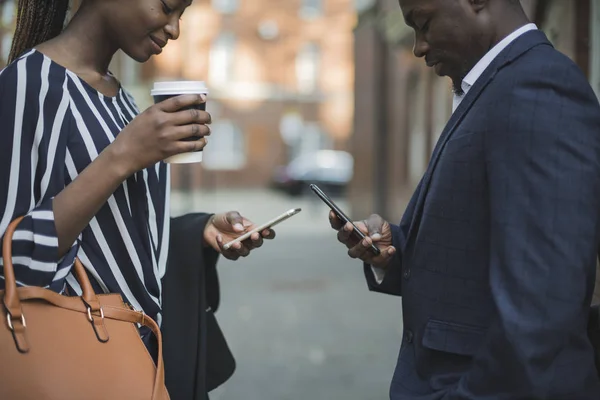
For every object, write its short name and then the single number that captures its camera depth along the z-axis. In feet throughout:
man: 5.16
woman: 5.97
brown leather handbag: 5.58
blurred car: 102.63
